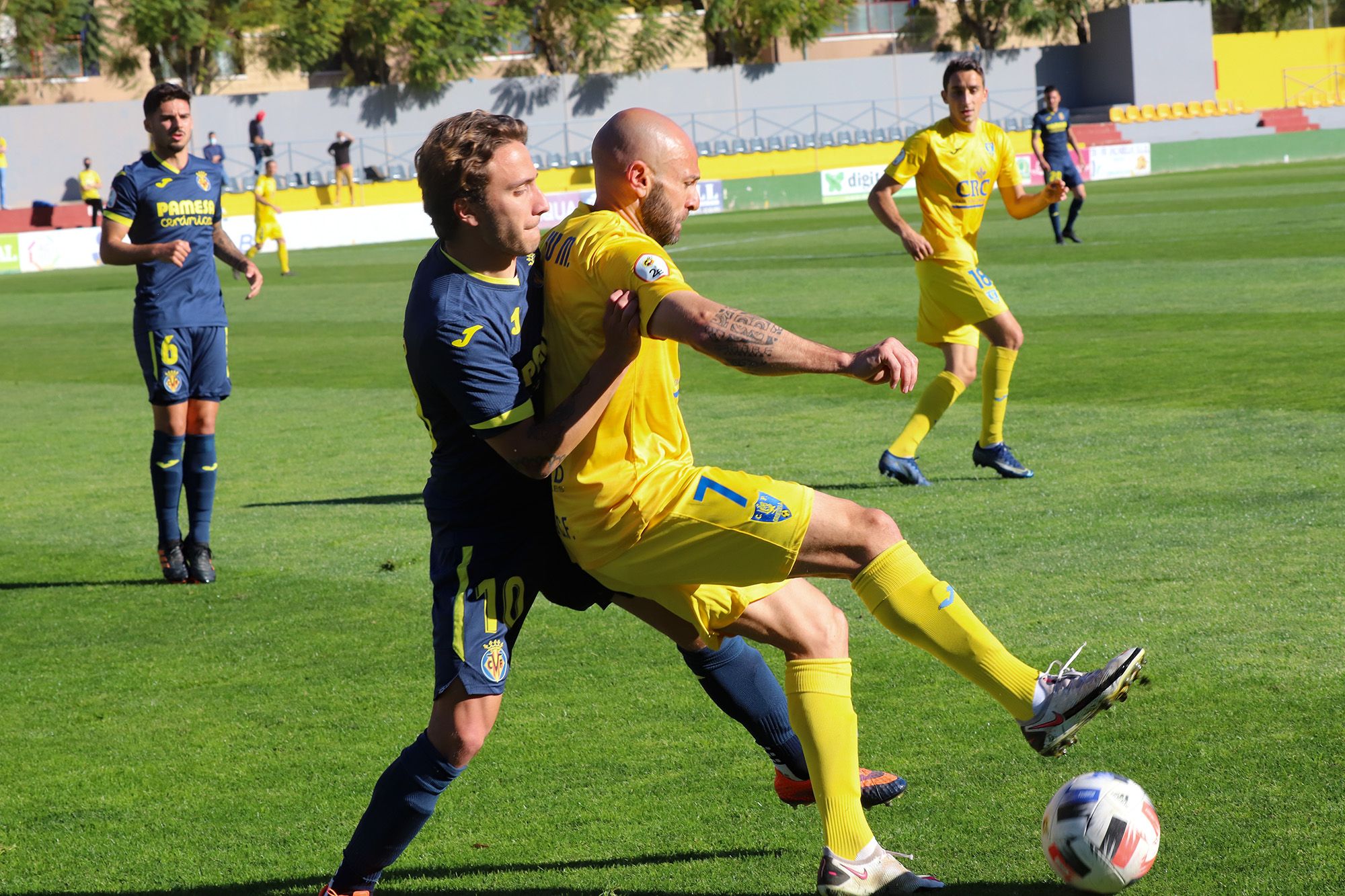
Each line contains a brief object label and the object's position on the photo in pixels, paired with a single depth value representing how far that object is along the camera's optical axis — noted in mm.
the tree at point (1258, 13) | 65938
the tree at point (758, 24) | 58125
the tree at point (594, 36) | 54906
